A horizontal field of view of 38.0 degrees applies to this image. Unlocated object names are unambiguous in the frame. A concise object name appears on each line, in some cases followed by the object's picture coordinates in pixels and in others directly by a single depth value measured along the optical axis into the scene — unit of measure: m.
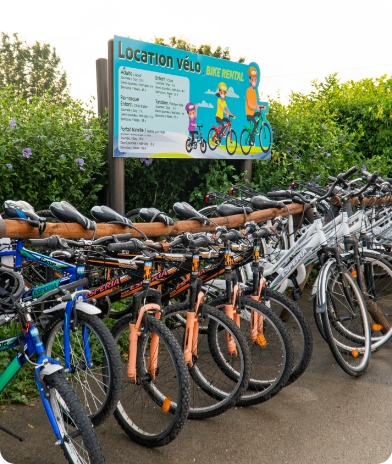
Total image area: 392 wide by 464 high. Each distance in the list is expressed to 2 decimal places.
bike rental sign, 5.21
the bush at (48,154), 4.81
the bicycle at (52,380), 2.41
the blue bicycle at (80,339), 2.75
